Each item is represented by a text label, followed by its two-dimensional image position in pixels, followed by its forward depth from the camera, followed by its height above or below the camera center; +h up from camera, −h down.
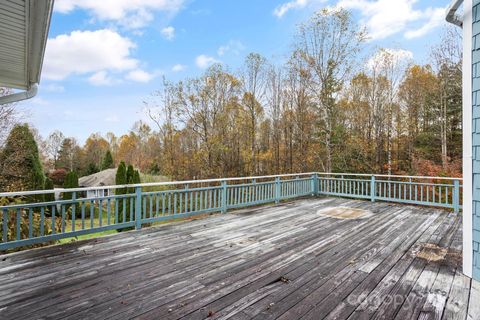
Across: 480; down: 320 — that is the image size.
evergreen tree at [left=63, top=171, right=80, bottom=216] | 14.44 -1.30
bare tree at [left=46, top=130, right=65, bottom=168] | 23.99 +1.56
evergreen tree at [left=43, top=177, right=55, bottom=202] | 12.80 -1.48
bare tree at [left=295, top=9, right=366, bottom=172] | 10.09 +4.62
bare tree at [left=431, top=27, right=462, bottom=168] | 9.50 +3.74
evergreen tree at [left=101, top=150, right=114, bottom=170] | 24.88 -0.35
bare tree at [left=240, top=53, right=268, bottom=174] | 13.17 +3.85
